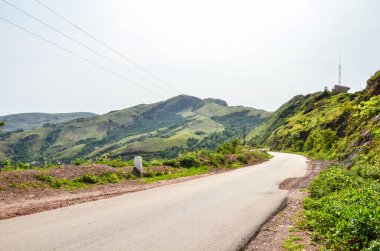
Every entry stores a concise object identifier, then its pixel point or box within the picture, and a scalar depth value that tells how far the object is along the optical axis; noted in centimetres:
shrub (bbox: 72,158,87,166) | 2113
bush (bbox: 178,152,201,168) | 2983
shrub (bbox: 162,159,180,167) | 2840
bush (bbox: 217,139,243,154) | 4649
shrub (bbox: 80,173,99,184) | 1838
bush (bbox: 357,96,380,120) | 2288
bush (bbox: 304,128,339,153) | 5456
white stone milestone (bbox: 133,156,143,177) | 2252
